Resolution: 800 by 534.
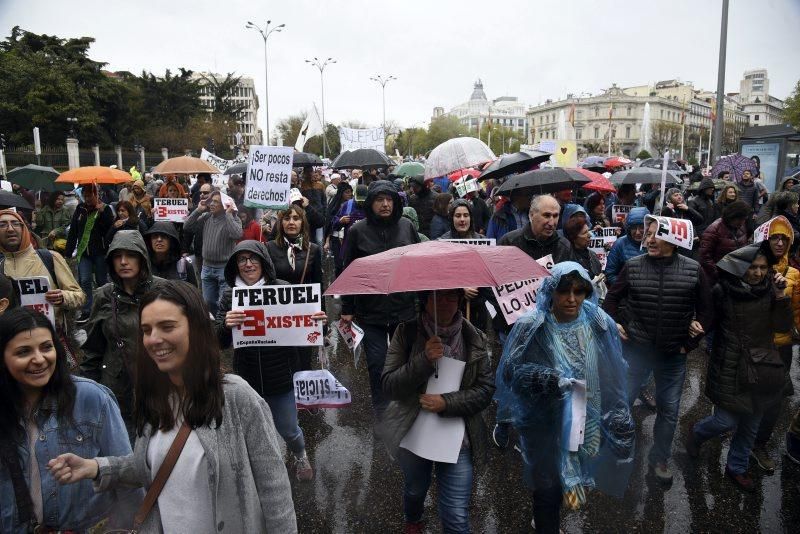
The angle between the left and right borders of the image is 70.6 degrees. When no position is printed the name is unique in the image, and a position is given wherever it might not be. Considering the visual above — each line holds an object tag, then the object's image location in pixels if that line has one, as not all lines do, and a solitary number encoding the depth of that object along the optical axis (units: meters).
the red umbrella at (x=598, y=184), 8.85
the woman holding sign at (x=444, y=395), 2.93
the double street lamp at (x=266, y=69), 42.35
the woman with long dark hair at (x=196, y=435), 1.86
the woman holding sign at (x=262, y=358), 3.88
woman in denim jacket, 2.13
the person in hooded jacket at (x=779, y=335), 3.95
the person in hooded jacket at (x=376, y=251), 4.63
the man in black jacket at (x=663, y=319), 4.00
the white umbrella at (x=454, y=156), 7.42
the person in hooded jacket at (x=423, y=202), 9.42
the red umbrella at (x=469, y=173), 10.27
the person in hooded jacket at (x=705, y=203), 8.58
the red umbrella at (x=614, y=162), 17.68
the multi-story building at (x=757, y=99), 131.88
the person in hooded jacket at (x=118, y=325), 3.32
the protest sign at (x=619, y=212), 8.91
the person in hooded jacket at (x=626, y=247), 5.34
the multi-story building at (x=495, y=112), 174.25
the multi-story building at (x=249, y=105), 131.65
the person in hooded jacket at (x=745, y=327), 3.84
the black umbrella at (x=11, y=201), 6.39
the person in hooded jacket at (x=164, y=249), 4.49
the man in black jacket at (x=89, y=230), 7.48
